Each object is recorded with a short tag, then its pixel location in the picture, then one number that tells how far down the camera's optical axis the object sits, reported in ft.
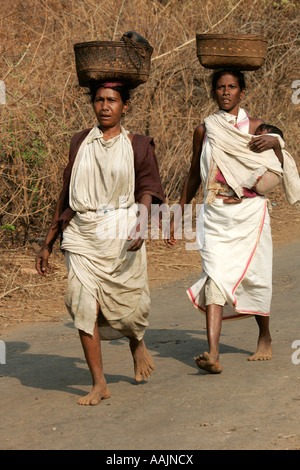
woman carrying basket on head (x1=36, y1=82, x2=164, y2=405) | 31.48
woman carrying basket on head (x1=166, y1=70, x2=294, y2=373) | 36.83
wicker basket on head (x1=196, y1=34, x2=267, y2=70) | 36.70
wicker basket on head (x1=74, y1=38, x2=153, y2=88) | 31.76
